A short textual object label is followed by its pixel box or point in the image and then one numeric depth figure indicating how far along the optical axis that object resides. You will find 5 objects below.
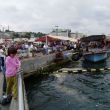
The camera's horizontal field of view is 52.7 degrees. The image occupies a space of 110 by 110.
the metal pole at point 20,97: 2.16
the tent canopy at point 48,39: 17.02
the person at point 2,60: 6.46
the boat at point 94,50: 17.64
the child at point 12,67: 3.55
